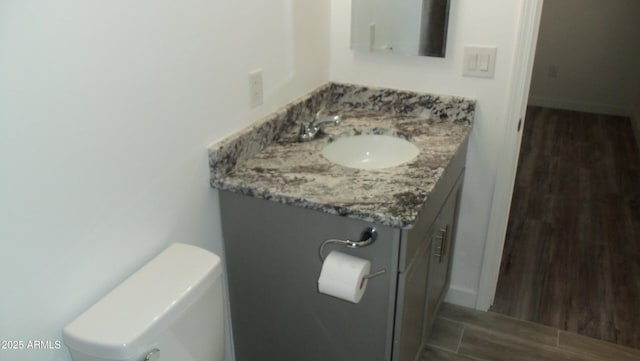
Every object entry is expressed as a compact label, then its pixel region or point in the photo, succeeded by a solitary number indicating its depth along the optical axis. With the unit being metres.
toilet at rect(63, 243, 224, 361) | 1.02
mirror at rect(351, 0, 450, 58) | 1.92
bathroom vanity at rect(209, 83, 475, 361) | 1.37
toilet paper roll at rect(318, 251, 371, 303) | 1.30
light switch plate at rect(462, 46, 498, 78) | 1.88
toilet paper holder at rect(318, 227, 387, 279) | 1.33
